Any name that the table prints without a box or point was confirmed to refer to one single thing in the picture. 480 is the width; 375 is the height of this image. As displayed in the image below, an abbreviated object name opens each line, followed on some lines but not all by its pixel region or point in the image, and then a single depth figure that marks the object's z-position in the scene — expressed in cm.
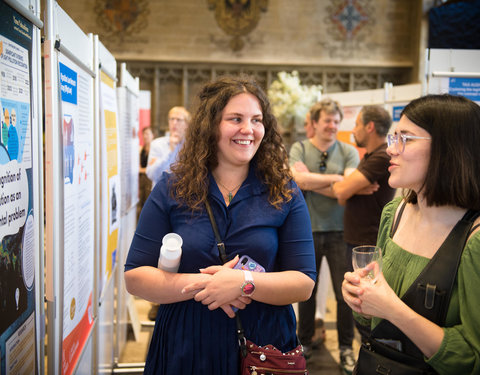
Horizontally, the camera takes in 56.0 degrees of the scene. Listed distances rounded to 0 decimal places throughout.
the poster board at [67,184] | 146
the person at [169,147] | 454
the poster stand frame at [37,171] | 134
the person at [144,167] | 593
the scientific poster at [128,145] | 340
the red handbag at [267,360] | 150
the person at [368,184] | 311
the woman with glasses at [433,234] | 123
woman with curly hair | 154
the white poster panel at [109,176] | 241
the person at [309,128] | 389
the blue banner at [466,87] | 318
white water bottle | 152
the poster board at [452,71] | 318
